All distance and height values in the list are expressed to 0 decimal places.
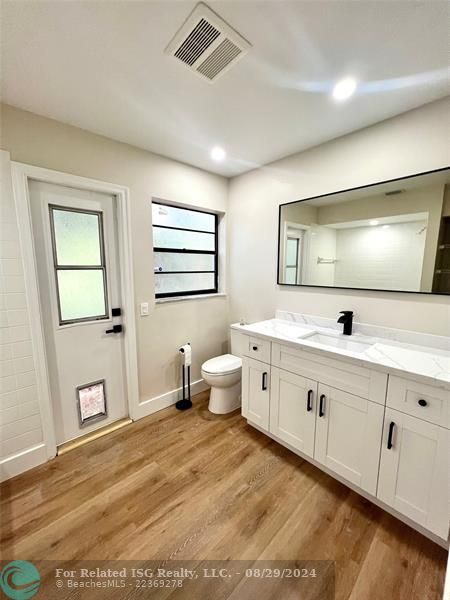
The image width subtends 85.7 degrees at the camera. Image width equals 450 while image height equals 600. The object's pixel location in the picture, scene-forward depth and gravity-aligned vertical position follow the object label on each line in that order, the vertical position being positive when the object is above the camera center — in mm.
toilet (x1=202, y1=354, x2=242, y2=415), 2359 -1144
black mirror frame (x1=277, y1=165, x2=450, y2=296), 1592 +305
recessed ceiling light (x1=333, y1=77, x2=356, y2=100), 1379 +1042
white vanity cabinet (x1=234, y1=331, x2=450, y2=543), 1239 -974
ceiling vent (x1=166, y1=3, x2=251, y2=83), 1037 +1038
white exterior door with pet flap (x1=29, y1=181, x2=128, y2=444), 1820 -302
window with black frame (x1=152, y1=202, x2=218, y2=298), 2492 +167
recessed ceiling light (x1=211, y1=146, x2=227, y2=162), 2174 +1039
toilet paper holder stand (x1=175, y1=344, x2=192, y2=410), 2564 -1345
